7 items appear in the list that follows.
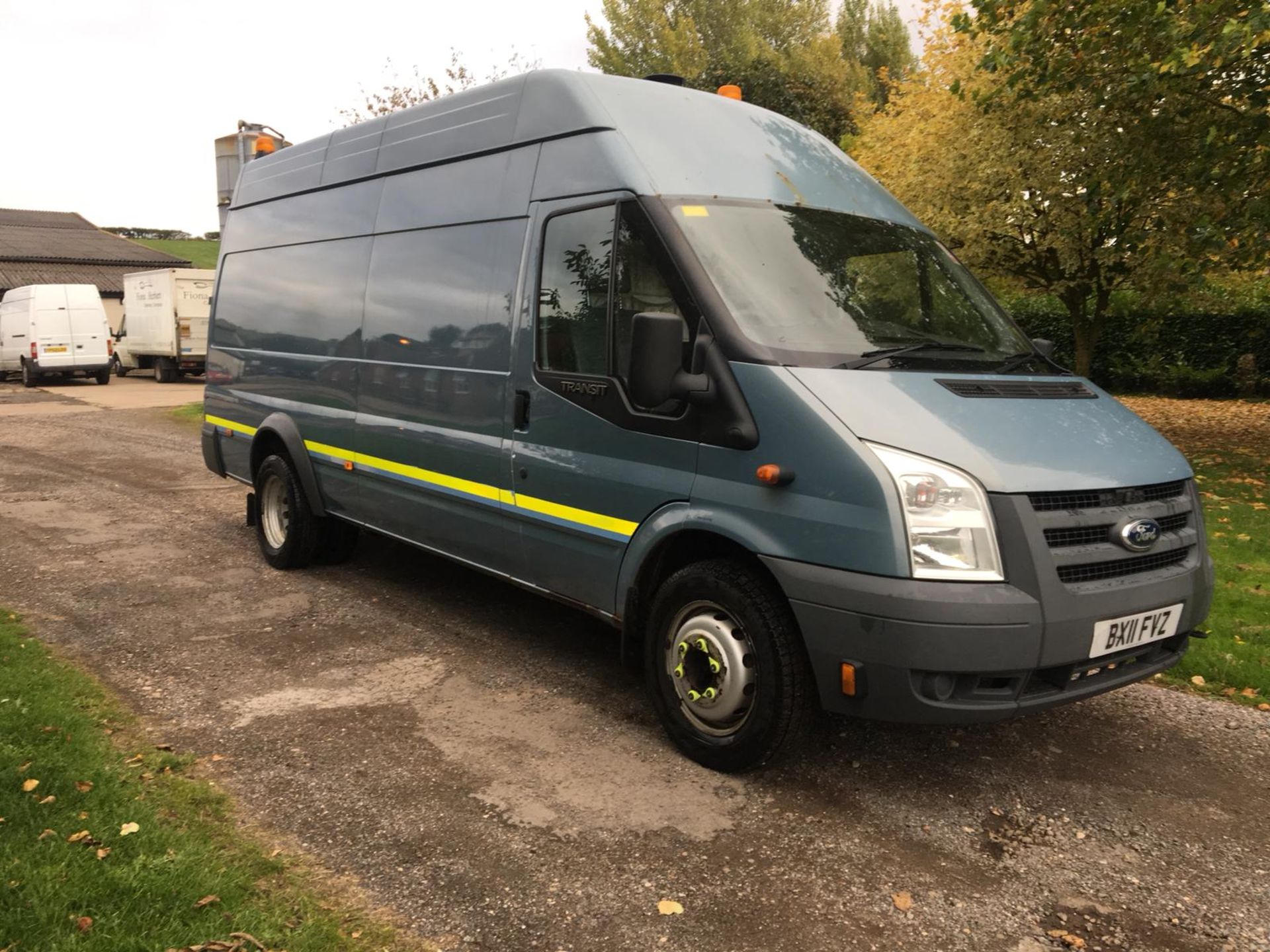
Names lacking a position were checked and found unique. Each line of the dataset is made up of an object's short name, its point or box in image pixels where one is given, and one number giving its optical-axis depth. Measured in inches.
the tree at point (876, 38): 1815.9
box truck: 1060.5
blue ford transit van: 135.3
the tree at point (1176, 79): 378.6
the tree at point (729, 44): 1583.4
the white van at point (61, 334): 1076.5
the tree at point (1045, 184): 475.1
